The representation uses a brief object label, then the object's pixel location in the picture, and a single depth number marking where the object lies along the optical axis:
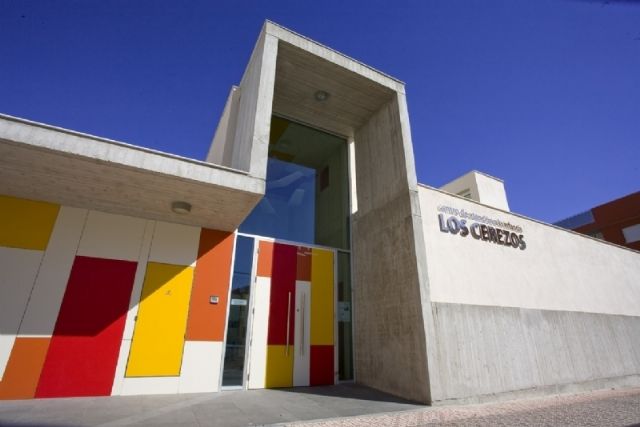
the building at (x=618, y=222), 23.38
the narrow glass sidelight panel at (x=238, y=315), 6.72
